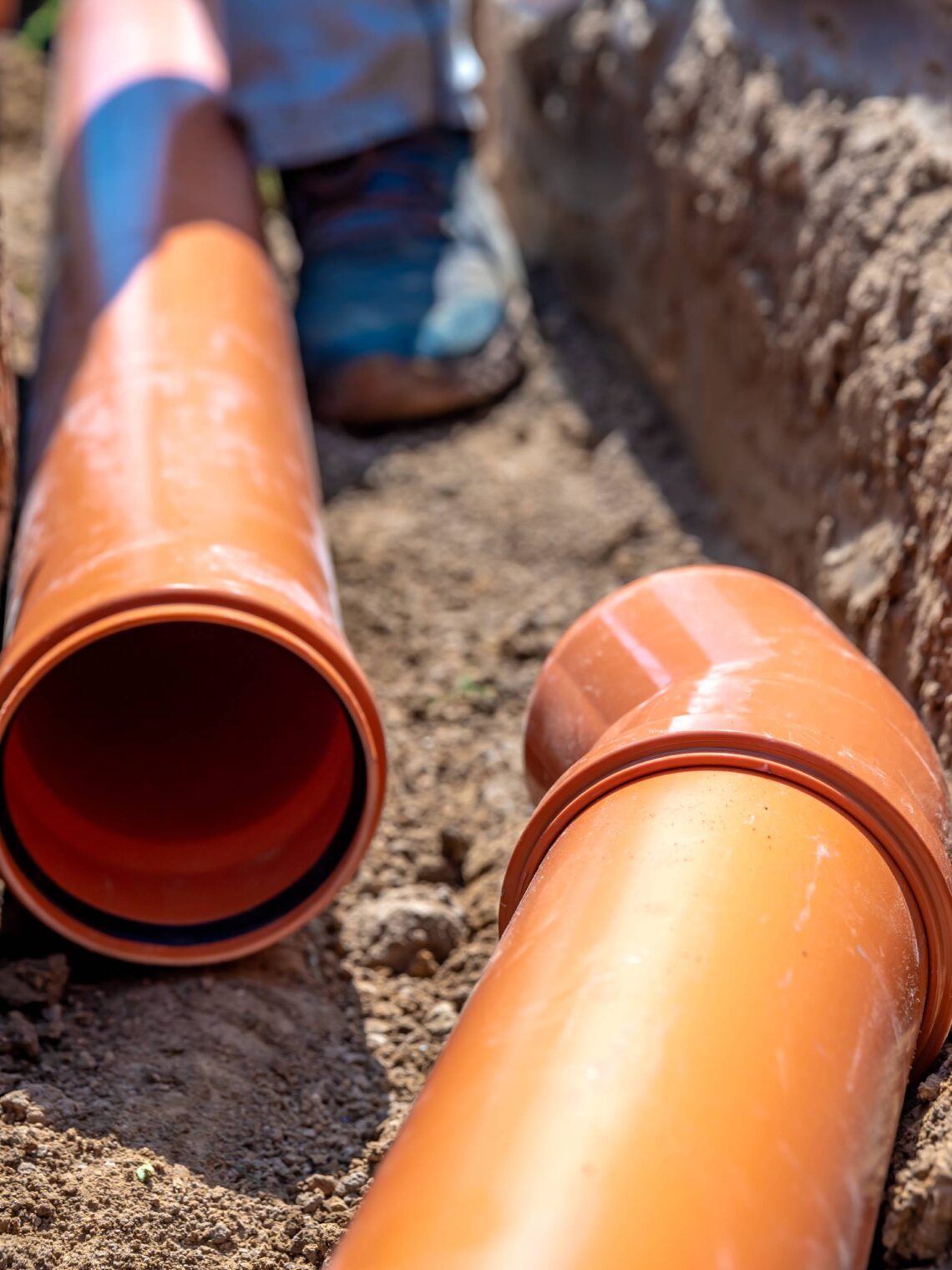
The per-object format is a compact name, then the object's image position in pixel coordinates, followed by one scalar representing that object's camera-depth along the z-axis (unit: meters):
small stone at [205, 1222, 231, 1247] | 1.61
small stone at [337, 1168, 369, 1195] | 1.65
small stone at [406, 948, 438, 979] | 1.78
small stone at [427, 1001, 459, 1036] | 1.74
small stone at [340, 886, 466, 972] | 1.79
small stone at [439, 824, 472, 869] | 1.85
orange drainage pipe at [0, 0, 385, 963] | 1.71
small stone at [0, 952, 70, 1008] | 1.71
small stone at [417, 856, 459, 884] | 1.84
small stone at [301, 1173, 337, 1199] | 1.65
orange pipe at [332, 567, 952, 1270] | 1.46
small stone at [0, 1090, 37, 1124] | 1.64
